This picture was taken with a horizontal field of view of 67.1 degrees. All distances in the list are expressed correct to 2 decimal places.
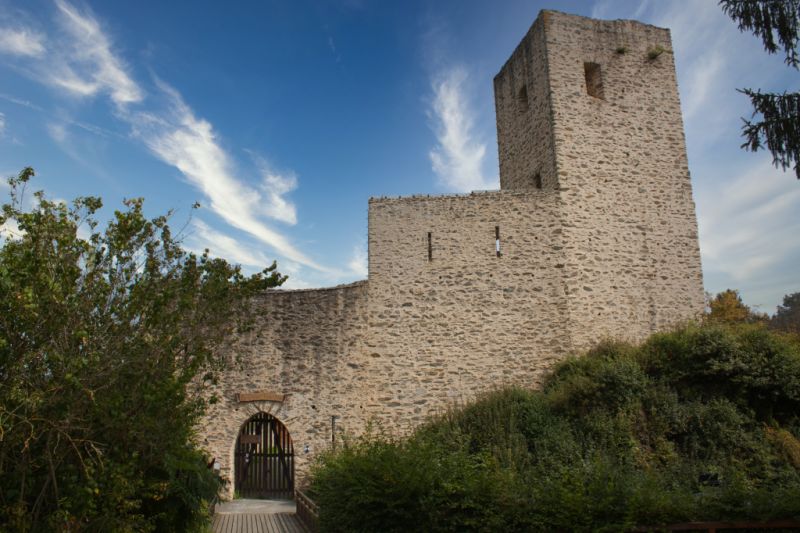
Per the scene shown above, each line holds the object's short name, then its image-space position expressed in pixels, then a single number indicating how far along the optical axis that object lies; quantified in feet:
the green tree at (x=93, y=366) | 17.74
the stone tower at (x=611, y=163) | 46.60
